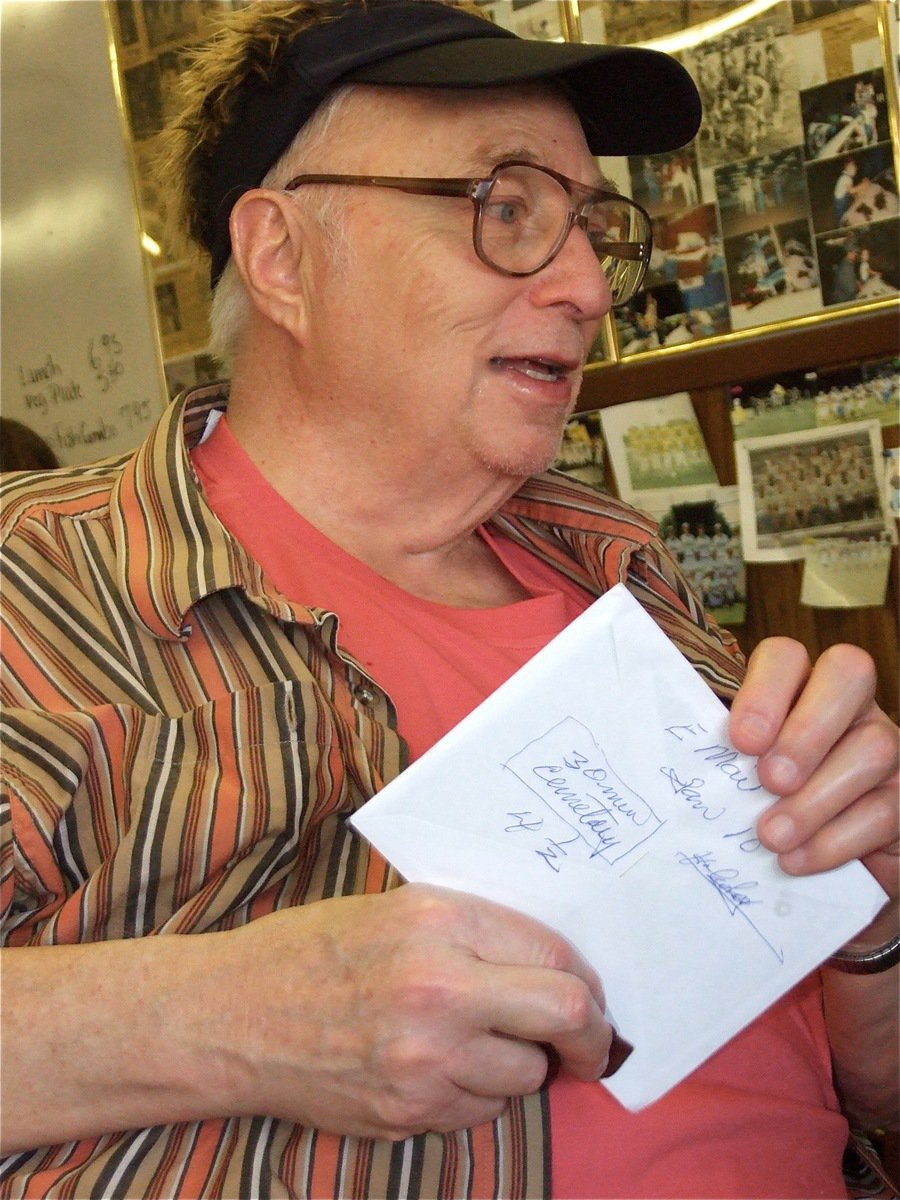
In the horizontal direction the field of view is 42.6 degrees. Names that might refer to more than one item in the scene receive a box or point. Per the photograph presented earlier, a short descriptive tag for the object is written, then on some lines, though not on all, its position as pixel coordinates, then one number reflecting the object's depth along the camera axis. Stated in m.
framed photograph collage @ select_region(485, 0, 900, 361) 1.54
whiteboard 2.20
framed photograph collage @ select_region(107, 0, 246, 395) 2.09
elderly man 0.71
